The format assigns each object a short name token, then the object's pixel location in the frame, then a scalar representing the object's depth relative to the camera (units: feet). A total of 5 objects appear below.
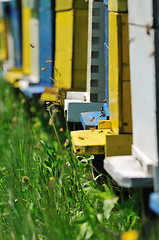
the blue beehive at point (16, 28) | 45.62
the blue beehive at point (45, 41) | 28.46
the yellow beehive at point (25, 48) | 40.19
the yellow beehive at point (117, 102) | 14.34
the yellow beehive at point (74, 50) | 24.85
